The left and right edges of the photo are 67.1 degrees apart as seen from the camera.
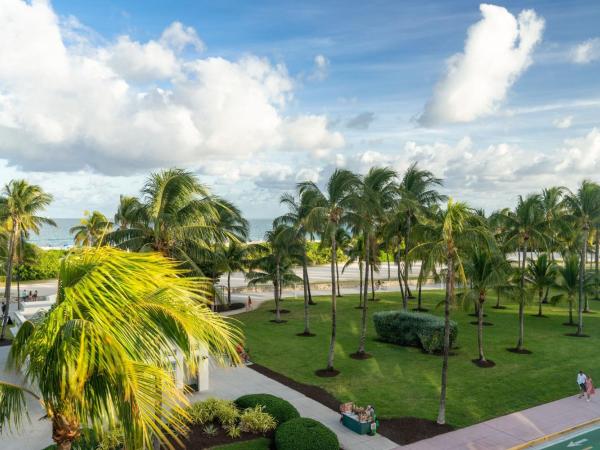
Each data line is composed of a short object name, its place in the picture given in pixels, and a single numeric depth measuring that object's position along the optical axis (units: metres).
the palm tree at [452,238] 16.84
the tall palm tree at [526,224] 27.89
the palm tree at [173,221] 16.80
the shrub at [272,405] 16.48
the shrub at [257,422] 15.86
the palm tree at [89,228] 44.28
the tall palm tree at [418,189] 34.28
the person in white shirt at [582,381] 19.88
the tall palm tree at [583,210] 30.77
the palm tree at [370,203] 22.33
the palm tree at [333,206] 22.12
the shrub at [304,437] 13.91
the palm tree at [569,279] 34.50
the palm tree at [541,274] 33.56
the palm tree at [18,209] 30.14
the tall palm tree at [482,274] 25.27
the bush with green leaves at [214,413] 16.42
